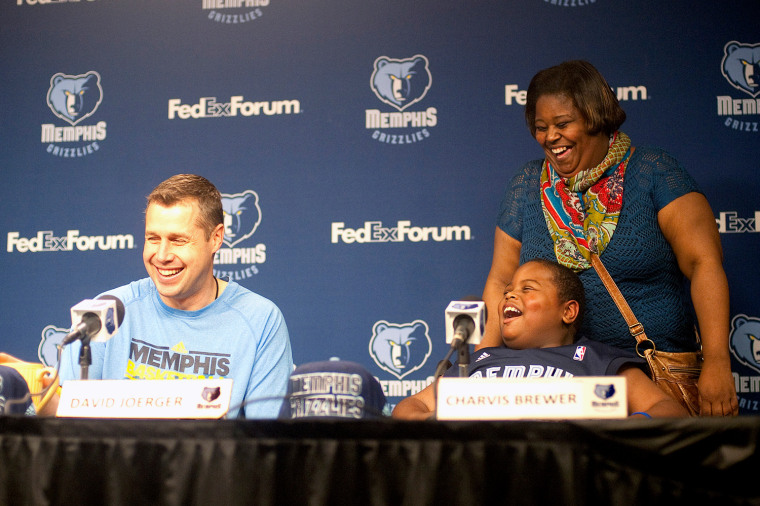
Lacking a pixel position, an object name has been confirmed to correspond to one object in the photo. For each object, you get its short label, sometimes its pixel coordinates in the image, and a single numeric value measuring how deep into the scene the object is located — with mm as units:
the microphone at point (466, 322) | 1496
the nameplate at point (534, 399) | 1204
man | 2072
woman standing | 2197
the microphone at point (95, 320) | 1556
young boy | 2039
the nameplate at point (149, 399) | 1306
